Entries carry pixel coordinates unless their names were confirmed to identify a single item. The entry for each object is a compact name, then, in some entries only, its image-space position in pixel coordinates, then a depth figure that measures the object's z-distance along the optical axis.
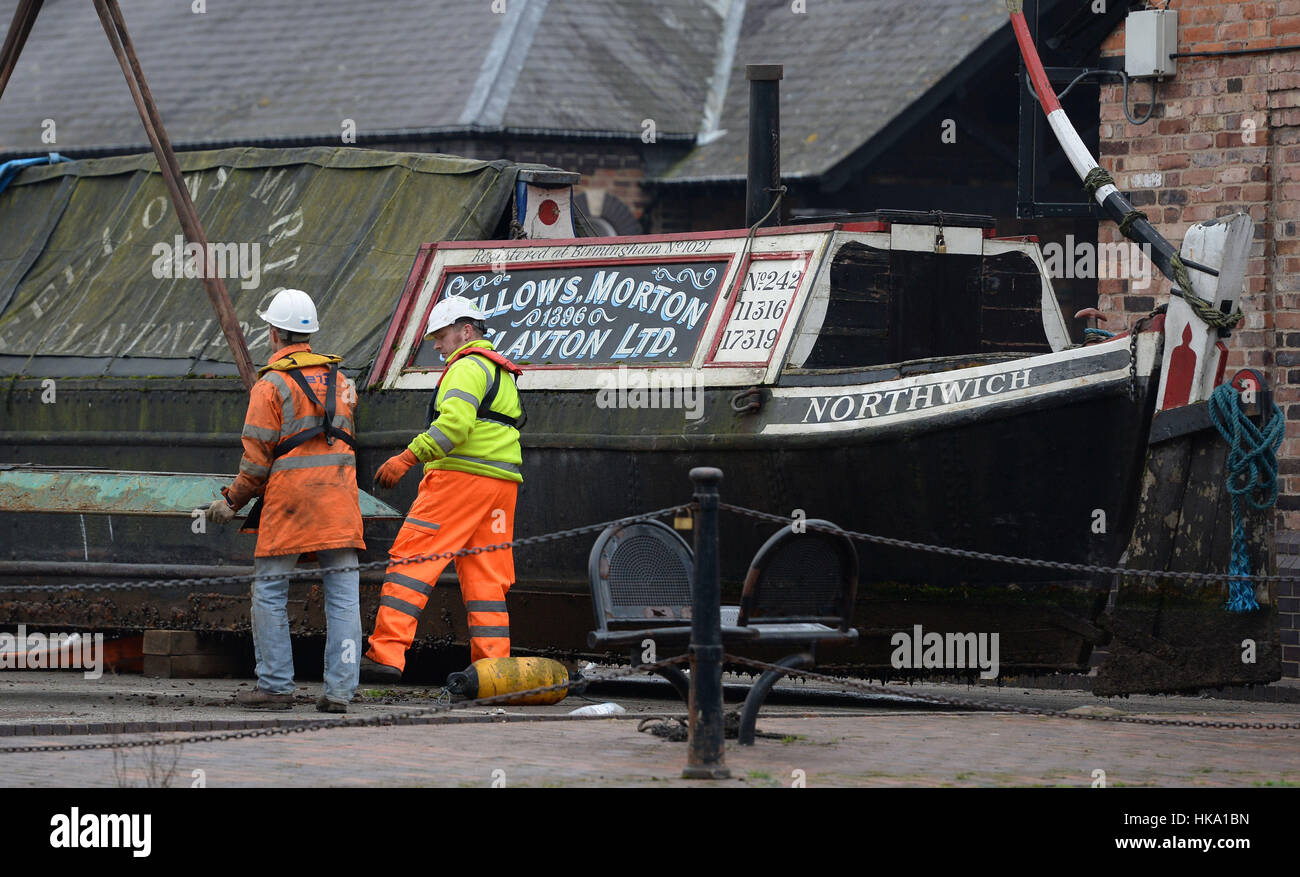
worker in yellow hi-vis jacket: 20.67
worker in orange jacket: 19.73
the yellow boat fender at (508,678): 20.25
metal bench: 16.42
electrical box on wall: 25.27
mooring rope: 19.81
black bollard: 14.70
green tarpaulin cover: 25.22
